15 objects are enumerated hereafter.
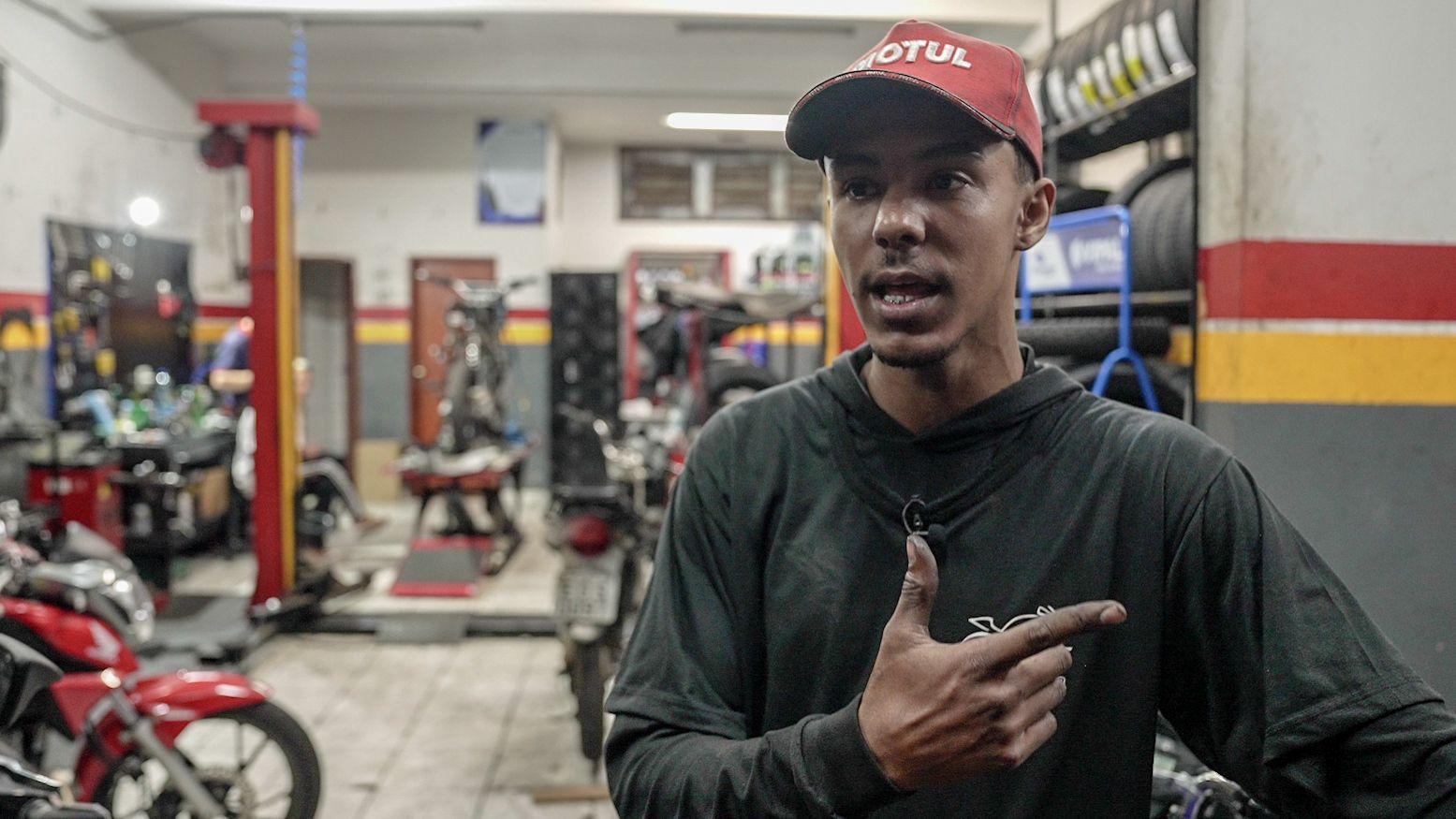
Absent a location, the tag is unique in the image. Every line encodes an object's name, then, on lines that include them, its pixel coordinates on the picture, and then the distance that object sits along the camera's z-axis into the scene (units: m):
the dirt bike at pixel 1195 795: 1.65
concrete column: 2.06
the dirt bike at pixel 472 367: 6.50
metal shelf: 2.80
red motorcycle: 2.52
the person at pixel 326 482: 5.37
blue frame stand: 2.63
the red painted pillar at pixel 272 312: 4.80
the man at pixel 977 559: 0.94
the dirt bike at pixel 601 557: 3.40
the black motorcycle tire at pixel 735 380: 5.08
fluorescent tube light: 9.14
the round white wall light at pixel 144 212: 7.11
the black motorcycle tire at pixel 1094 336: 2.68
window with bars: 11.10
